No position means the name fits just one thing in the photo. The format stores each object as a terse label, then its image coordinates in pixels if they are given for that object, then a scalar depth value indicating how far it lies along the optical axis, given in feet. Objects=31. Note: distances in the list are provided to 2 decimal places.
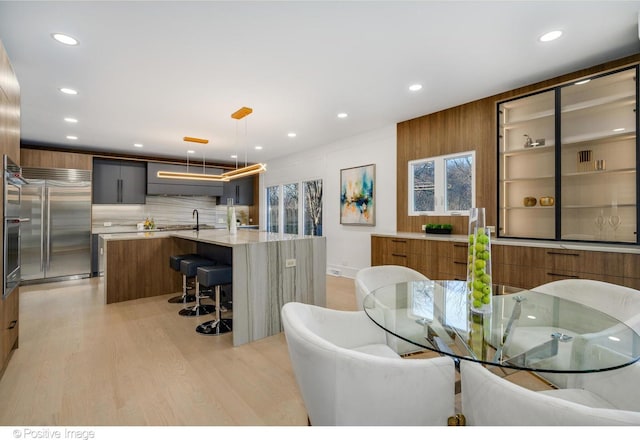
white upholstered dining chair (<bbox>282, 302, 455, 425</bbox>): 3.36
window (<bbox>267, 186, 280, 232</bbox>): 24.59
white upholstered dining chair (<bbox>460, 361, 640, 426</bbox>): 2.45
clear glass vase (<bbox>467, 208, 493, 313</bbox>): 4.81
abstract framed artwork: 16.66
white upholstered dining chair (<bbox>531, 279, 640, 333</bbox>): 5.29
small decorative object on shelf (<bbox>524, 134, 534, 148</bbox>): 10.57
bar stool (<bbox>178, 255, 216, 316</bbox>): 11.02
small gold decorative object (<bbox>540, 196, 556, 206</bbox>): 9.96
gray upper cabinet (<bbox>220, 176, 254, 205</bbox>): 25.84
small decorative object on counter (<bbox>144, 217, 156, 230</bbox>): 21.33
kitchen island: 9.05
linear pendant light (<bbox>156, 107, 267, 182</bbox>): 12.90
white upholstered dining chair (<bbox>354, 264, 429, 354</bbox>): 7.27
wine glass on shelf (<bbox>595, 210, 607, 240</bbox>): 9.02
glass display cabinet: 8.66
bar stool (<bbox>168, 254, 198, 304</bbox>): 12.19
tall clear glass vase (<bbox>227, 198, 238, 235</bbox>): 12.26
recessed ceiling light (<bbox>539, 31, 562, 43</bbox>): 7.57
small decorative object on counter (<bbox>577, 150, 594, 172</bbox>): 9.27
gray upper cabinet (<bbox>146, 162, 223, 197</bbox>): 21.47
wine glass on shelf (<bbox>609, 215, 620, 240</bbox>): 8.77
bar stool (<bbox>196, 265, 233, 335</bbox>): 9.40
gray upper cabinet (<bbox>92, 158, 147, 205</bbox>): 19.60
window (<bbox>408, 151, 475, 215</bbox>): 12.67
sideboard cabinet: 7.93
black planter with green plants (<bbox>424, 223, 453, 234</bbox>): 12.62
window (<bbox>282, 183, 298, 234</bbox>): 22.73
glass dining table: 3.58
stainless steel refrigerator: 16.30
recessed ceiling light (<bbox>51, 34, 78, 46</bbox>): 7.46
